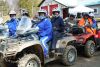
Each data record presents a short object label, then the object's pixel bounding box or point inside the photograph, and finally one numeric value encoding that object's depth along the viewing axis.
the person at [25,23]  3.47
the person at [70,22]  4.80
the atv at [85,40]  4.49
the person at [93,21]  4.97
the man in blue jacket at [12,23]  4.27
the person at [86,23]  4.75
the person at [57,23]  4.09
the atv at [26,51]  3.20
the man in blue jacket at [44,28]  3.72
